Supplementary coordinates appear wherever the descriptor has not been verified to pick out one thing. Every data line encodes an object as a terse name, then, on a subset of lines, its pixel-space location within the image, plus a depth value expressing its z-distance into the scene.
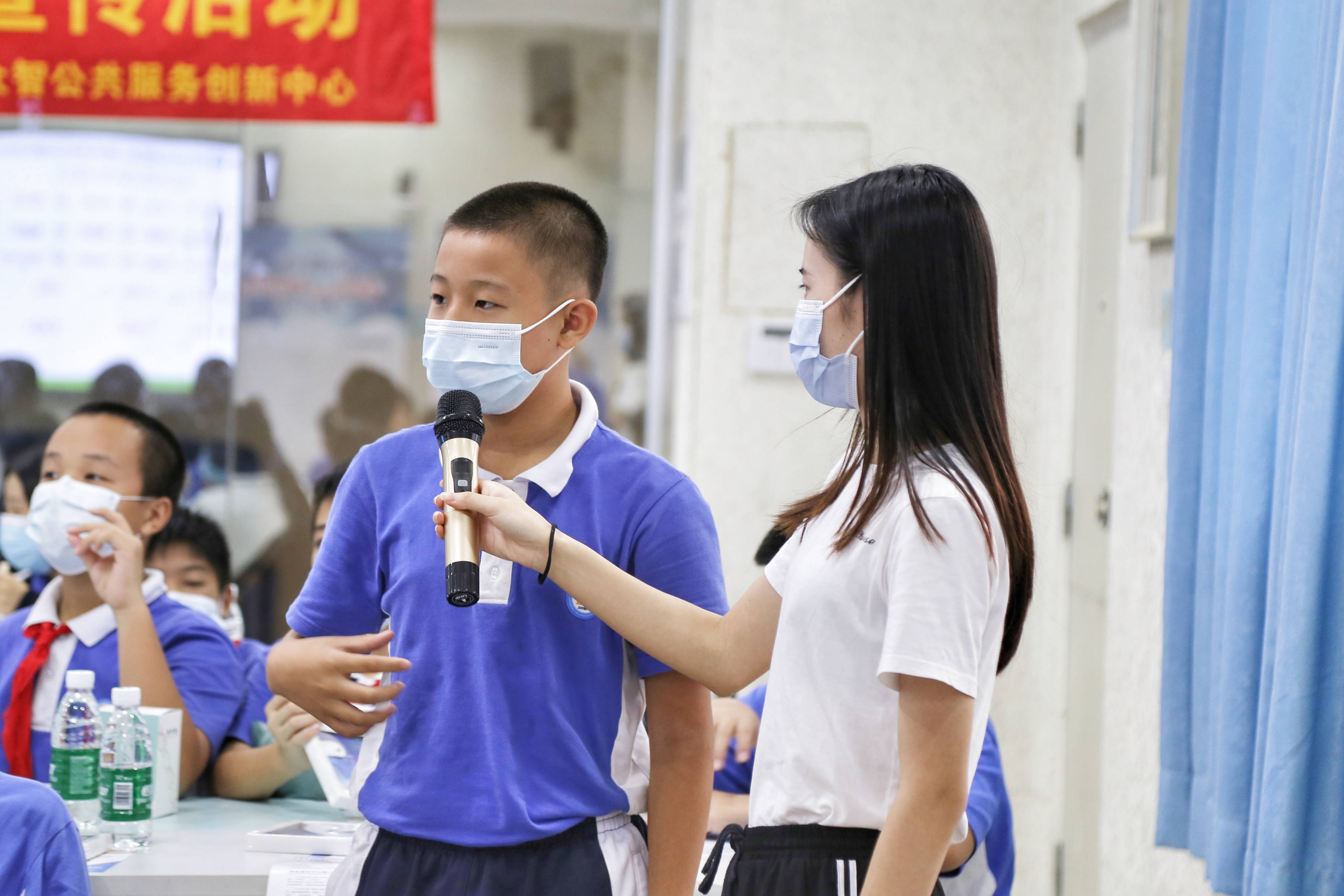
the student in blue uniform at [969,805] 4.44
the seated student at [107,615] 4.76
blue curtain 4.21
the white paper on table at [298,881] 4.34
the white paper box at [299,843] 4.49
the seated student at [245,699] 4.76
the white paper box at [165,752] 4.67
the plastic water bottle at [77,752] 4.61
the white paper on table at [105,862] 4.44
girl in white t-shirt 3.78
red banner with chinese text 5.78
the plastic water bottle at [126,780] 4.58
